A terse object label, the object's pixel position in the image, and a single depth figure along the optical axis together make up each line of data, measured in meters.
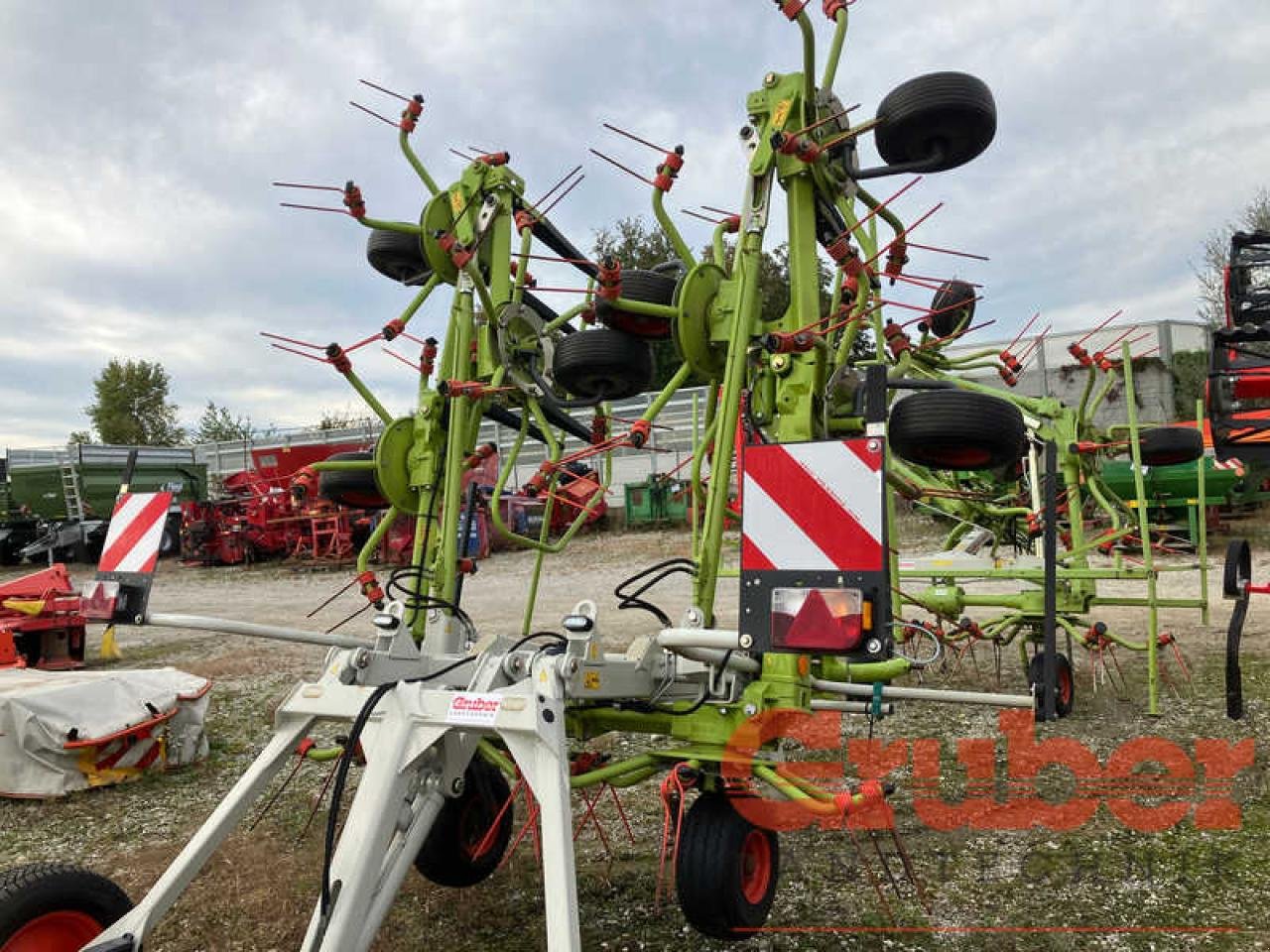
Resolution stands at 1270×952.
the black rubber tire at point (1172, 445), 6.95
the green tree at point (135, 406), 40.41
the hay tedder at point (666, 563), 2.32
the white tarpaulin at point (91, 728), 4.41
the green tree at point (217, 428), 41.28
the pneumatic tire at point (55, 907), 2.18
